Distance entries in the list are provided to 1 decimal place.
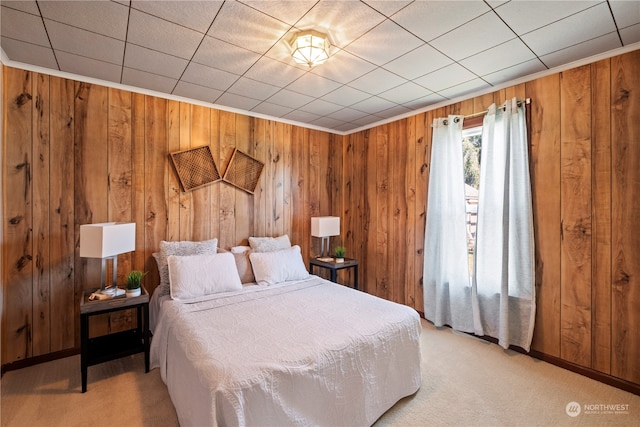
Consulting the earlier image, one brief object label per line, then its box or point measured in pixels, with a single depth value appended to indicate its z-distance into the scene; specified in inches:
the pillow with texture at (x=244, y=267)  116.8
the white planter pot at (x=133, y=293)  93.7
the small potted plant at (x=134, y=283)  96.1
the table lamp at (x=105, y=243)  88.4
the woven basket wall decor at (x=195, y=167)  119.5
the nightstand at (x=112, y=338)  84.2
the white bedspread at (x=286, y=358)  54.2
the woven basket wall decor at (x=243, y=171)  133.5
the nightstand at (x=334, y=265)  141.6
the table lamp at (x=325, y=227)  149.3
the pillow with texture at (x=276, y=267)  116.0
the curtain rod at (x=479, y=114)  101.6
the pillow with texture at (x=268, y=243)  131.4
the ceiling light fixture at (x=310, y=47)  74.9
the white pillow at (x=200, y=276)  96.3
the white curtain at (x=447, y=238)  120.5
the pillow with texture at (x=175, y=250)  103.7
